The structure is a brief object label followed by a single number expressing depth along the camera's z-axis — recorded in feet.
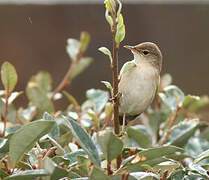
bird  14.73
